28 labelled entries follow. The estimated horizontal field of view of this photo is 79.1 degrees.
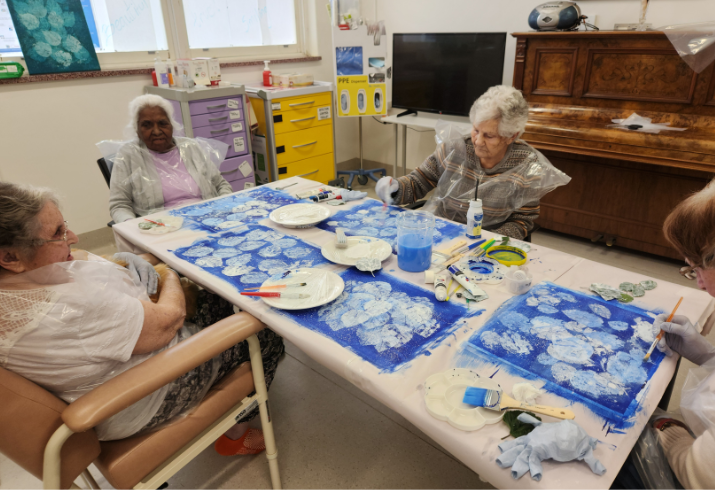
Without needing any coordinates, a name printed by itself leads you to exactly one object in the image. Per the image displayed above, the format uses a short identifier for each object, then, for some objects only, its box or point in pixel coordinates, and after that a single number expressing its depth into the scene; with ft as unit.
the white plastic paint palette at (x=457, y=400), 2.69
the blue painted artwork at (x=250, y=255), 4.54
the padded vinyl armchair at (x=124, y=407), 2.95
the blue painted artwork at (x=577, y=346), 2.90
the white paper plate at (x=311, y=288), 3.89
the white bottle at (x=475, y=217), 5.08
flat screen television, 11.03
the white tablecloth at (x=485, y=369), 2.47
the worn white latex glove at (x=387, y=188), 6.28
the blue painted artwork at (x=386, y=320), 3.34
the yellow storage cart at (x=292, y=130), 11.84
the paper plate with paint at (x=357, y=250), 4.64
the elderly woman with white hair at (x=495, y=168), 5.70
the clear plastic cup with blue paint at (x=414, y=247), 4.35
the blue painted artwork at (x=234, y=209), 5.87
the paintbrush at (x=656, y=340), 3.15
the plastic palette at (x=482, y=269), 4.26
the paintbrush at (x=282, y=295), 3.99
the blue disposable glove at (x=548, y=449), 2.39
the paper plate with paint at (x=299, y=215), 5.56
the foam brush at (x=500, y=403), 2.69
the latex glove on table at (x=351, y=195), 6.53
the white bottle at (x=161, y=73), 10.27
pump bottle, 12.48
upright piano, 8.00
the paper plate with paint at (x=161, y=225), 5.65
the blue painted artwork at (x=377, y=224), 5.31
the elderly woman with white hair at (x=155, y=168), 6.98
